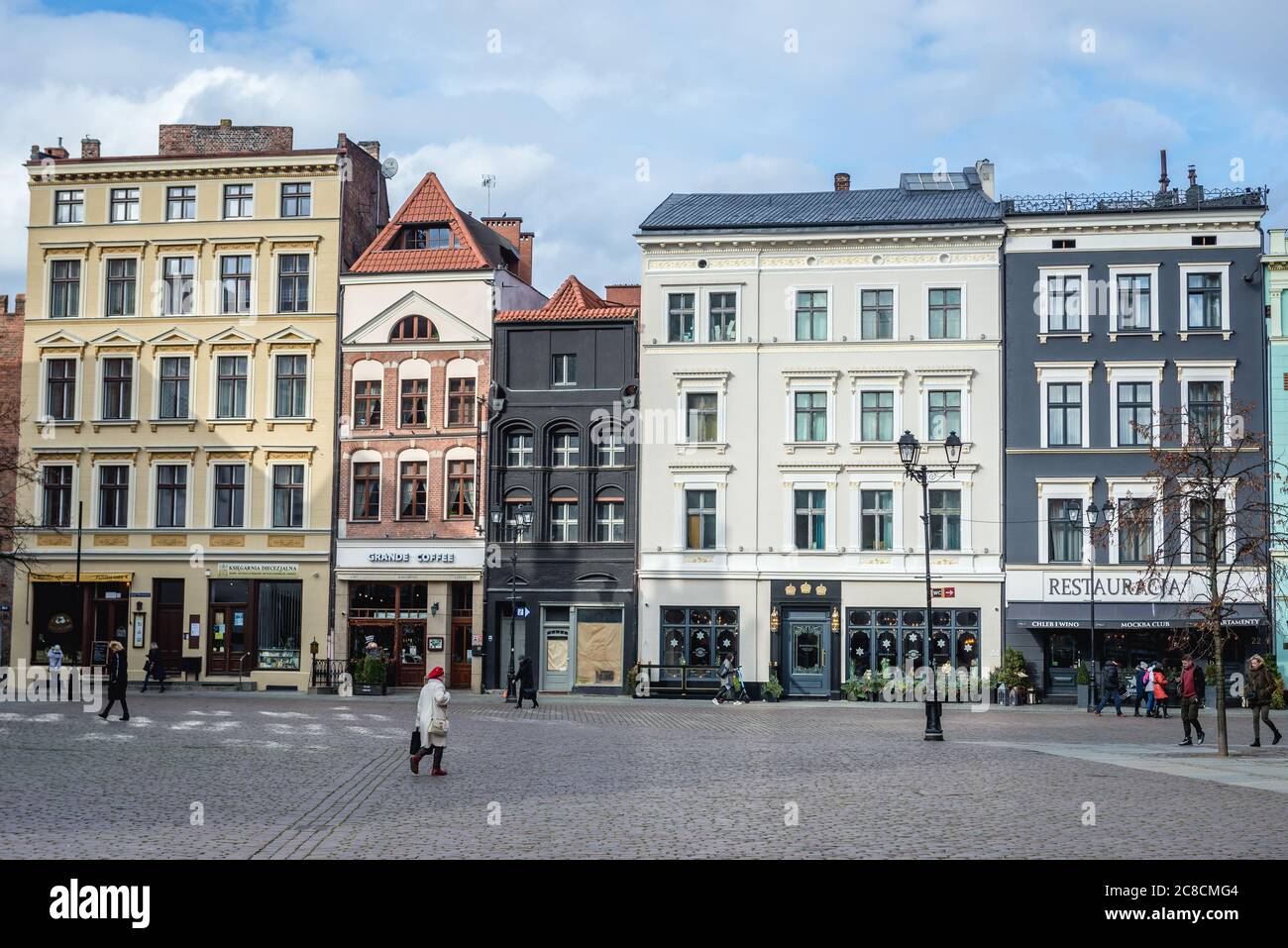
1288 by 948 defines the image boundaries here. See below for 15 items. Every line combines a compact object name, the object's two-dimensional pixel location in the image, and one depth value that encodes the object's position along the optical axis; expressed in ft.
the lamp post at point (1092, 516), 151.86
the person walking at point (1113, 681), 135.85
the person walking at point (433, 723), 70.69
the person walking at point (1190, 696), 95.61
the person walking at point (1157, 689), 130.93
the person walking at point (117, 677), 105.40
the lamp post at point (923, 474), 97.35
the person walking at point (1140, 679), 134.92
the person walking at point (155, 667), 152.97
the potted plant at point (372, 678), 157.48
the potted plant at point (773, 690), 156.25
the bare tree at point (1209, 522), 89.20
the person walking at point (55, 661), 162.71
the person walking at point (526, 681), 132.84
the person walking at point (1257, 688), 95.35
